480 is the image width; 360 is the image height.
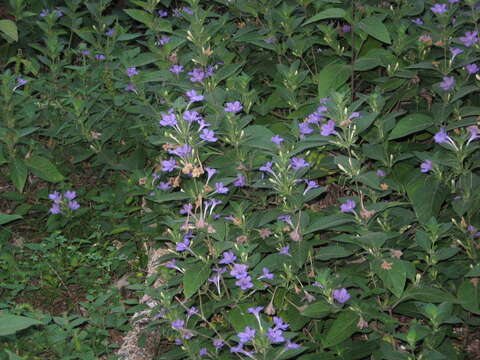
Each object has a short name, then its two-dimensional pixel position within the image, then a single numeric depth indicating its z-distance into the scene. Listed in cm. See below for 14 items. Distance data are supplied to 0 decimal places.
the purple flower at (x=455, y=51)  342
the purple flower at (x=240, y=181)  322
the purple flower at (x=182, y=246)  286
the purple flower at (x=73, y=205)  453
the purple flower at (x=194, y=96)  300
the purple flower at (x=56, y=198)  448
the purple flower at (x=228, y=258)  285
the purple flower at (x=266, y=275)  291
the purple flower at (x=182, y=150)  270
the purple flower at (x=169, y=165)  289
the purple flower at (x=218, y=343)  294
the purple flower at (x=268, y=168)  277
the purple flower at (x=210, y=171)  293
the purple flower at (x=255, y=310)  268
